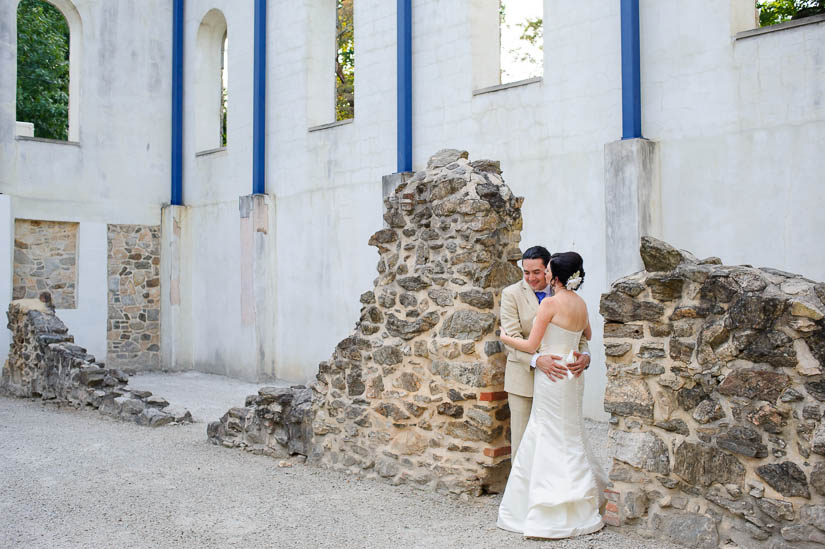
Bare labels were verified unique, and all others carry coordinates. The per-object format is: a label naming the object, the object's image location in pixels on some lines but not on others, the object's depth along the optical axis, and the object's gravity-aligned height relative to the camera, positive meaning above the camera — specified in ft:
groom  17.26 -0.68
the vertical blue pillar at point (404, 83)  37.63 +9.91
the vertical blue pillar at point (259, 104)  46.62 +11.11
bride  15.72 -3.28
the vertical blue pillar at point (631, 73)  29.07 +7.95
